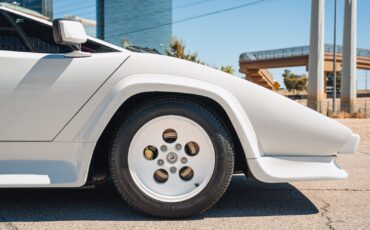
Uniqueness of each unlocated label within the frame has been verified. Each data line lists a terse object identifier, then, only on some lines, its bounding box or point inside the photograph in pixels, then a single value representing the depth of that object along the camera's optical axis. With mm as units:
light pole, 27100
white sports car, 2582
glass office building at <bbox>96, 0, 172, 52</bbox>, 141500
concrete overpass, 54688
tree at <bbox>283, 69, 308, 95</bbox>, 98375
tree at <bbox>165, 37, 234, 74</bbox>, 30436
